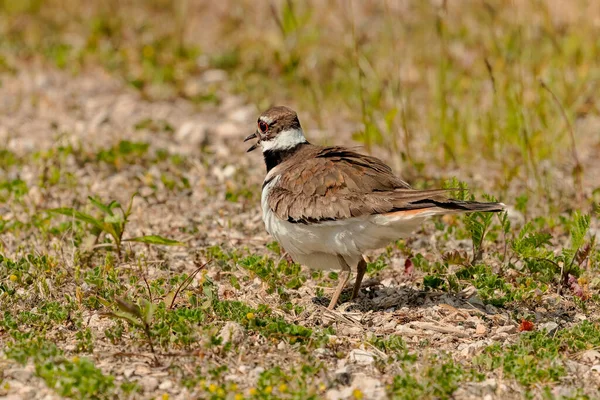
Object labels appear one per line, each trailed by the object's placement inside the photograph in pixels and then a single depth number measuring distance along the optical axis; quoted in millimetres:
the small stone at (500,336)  10922
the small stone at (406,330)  11031
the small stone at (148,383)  9461
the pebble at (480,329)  11070
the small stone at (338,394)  9374
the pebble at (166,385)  9516
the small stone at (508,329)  11070
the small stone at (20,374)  9562
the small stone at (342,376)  9758
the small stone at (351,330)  11008
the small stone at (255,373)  9719
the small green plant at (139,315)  9812
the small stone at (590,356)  10258
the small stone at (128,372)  9703
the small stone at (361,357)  10172
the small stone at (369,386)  9406
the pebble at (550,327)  10930
